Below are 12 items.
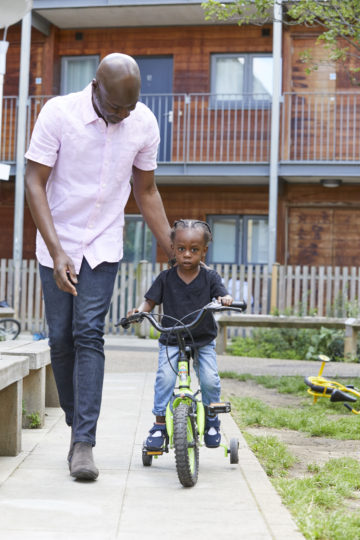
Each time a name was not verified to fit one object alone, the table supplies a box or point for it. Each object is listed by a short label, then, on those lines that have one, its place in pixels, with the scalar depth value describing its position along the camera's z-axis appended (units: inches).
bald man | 150.6
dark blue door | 674.8
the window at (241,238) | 676.7
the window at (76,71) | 696.4
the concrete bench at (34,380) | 199.9
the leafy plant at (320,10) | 326.3
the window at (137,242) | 693.3
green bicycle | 146.6
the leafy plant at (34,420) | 206.1
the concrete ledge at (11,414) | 167.9
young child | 162.9
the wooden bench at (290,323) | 440.8
